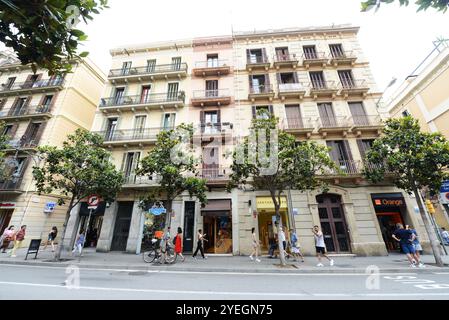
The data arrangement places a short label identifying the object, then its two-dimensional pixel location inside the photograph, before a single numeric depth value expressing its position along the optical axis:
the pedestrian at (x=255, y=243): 11.54
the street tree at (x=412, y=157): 10.03
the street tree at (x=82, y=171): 11.92
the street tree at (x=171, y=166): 11.51
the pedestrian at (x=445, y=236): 16.48
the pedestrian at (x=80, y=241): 12.19
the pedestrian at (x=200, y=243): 12.66
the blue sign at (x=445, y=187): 11.73
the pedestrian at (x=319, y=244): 10.09
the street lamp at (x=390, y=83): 13.52
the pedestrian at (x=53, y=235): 14.09
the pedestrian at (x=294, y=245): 11.37
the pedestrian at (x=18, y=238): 12.38
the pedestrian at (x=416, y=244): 11.10
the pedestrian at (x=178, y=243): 11.21
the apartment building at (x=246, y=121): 14.23
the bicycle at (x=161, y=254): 10.88
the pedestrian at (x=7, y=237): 13.46
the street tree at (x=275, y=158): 10.38
